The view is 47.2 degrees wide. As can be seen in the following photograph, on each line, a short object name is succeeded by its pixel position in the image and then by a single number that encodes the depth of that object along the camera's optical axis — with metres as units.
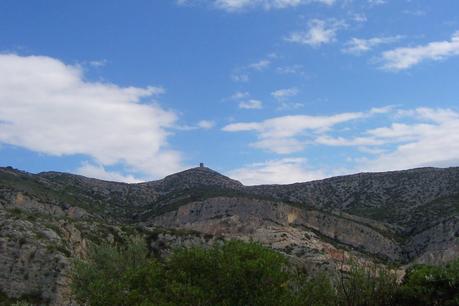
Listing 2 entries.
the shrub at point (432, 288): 25.06
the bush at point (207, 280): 23.12
